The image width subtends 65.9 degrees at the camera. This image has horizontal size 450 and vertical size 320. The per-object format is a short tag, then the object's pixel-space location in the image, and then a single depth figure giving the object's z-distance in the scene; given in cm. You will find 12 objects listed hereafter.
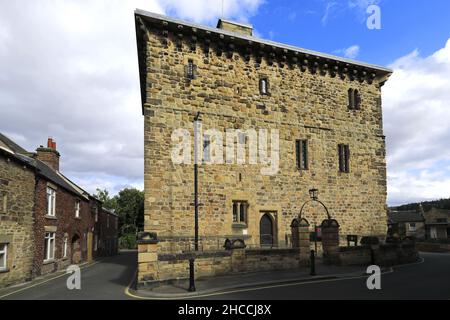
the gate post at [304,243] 1523
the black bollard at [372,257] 1670
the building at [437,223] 5281
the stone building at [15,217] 1394
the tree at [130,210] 5797
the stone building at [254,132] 1642
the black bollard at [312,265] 1331
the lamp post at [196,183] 1538
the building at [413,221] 5670
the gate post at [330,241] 1608
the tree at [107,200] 5884
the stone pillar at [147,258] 1170
